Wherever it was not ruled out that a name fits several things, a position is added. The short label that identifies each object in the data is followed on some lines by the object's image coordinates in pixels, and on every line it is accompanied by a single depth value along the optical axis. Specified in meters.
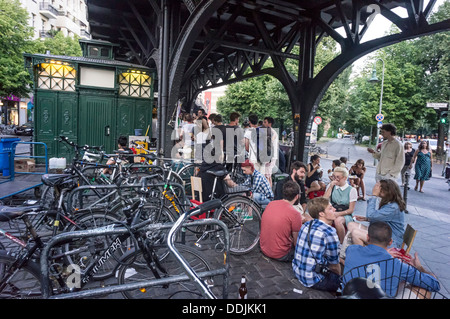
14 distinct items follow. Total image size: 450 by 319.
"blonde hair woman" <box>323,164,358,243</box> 4.62
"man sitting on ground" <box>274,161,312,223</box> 5.63
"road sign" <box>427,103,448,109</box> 14.86
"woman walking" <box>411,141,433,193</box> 10.59
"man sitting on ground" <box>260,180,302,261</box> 4.03
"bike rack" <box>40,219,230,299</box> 2.20
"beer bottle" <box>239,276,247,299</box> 2.68
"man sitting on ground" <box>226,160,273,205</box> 5.84
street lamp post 21.79
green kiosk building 10.98
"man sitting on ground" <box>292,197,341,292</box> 3.32
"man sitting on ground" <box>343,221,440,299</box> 2.71
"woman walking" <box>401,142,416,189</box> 11.01
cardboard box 7.64
